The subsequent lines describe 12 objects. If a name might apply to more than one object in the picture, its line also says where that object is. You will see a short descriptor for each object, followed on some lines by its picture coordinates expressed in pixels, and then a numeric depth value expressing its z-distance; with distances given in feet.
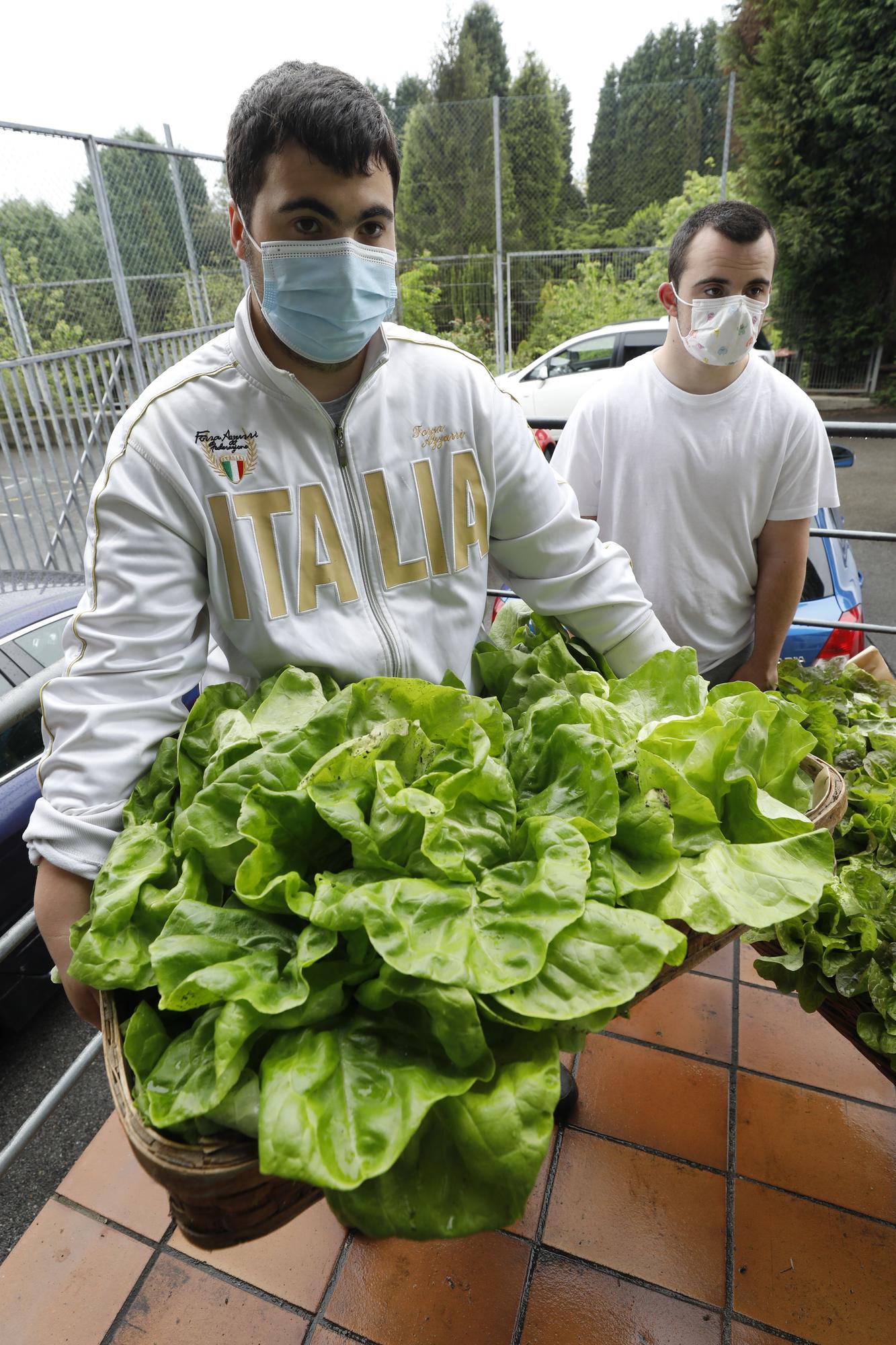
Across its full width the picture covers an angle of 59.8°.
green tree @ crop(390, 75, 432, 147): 67.67
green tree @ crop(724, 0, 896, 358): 38.96
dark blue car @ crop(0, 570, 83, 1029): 9.59
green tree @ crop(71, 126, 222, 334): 22.07
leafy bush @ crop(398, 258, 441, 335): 46.88
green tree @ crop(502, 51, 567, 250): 53.62
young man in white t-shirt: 6.84
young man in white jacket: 3.78
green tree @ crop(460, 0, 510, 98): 67.87
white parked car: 31.83
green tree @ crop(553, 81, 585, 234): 56.39
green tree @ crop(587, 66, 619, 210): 61.72
